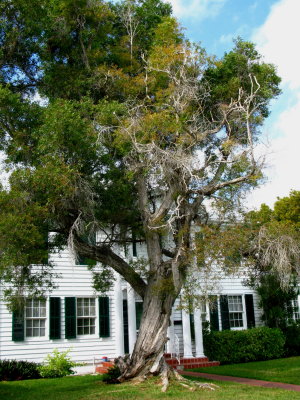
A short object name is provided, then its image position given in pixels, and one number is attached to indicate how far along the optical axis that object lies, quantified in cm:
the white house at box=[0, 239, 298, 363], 1697
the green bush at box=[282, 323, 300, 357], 2149
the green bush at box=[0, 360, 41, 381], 1529
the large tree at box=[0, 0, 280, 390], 1170
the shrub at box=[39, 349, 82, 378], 1591
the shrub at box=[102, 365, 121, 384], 1268
